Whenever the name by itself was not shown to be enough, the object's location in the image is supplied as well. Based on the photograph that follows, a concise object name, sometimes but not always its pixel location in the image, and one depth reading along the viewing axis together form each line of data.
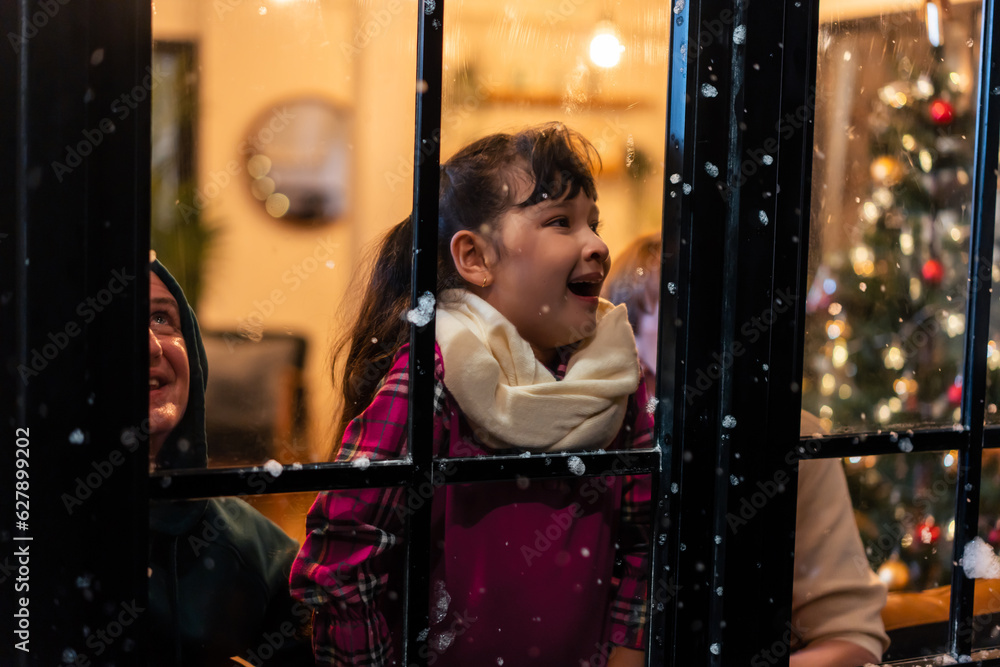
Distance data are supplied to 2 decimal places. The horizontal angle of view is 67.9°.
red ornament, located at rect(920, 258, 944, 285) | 1.13
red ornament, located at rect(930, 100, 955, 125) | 1.10
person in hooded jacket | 0.73
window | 0.67
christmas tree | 1.06
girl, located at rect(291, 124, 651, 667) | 0.82
